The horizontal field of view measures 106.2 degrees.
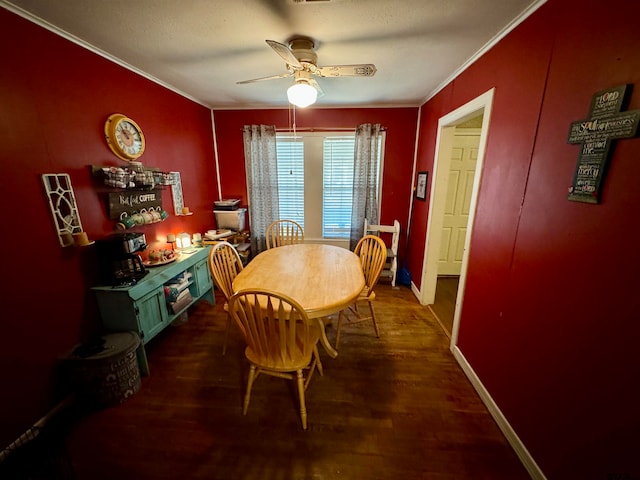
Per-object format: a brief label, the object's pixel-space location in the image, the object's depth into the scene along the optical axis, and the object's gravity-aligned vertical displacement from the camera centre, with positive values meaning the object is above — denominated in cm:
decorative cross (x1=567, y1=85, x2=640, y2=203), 89 +18
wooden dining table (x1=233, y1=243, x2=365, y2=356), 149 -71
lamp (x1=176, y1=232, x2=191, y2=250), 265 -65
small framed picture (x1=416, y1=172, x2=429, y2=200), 296 -7
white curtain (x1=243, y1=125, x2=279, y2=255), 336 +4
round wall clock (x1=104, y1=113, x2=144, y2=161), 190 +36
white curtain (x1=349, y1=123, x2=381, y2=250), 326 +3
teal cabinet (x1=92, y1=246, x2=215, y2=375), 174 -93
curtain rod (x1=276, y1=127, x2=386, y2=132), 334 +70
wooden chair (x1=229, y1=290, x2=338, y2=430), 128 -89
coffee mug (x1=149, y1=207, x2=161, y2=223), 227 -31
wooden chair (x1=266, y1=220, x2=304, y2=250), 301 -72
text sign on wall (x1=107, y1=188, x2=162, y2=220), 190 -17
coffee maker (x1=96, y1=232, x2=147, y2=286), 175 -56
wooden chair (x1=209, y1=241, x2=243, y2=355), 182 -69
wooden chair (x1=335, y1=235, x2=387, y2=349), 213 -80
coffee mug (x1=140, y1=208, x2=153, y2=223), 217 -31
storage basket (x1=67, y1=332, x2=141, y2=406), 153 -120
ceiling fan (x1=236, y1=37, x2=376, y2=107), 162 +73
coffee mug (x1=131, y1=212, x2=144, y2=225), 207 -32
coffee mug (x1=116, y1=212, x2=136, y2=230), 195 -33
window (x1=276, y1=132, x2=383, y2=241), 345 +0
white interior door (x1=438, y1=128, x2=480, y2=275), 324 -25
